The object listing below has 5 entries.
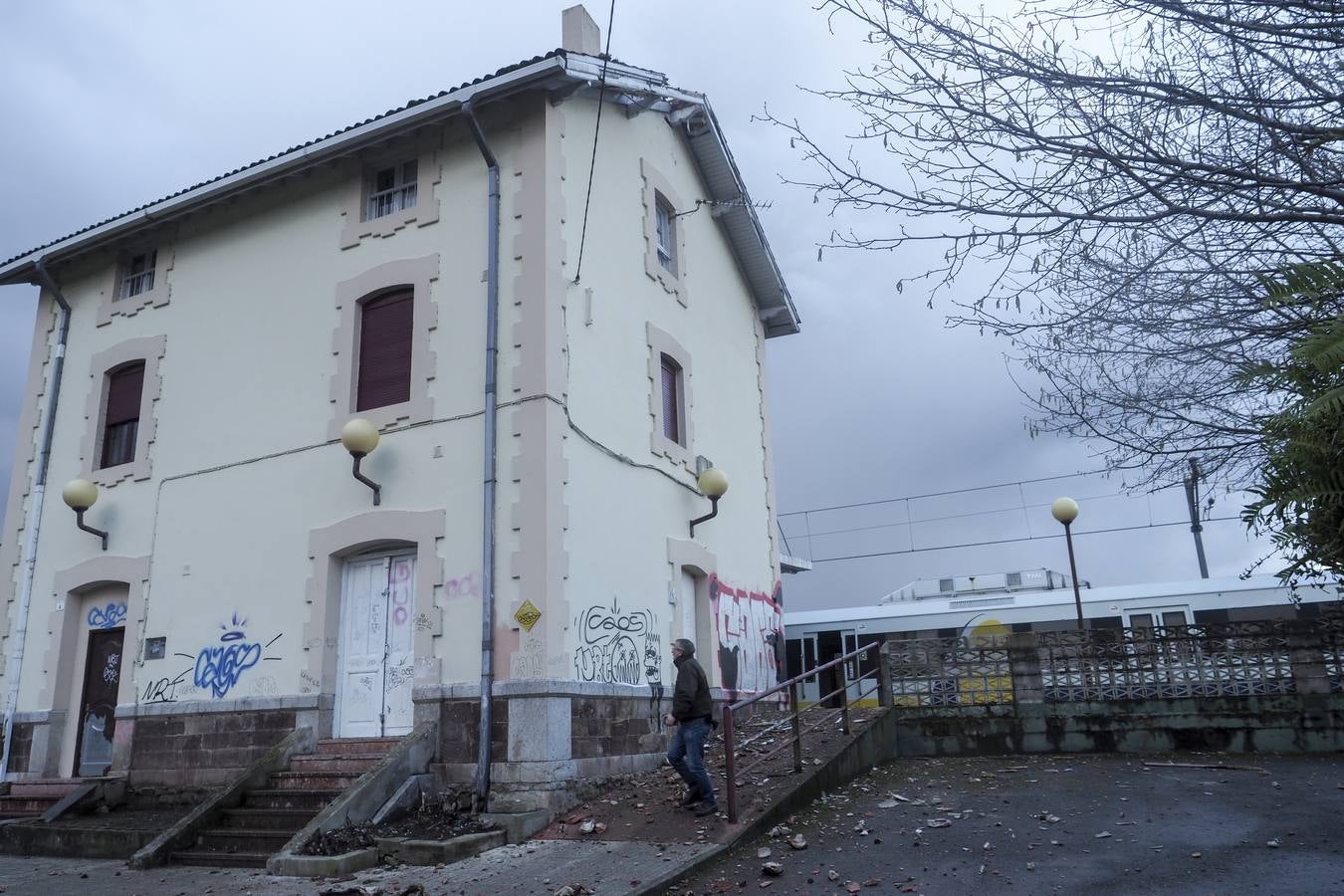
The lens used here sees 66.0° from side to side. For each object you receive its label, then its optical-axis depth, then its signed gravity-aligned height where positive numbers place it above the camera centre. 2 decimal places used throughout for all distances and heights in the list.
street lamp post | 15.45 +2.48
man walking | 9.08 -0.32
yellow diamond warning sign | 10.10 +0.80
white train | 17.38 +1.29
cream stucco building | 10.70 +2.92
